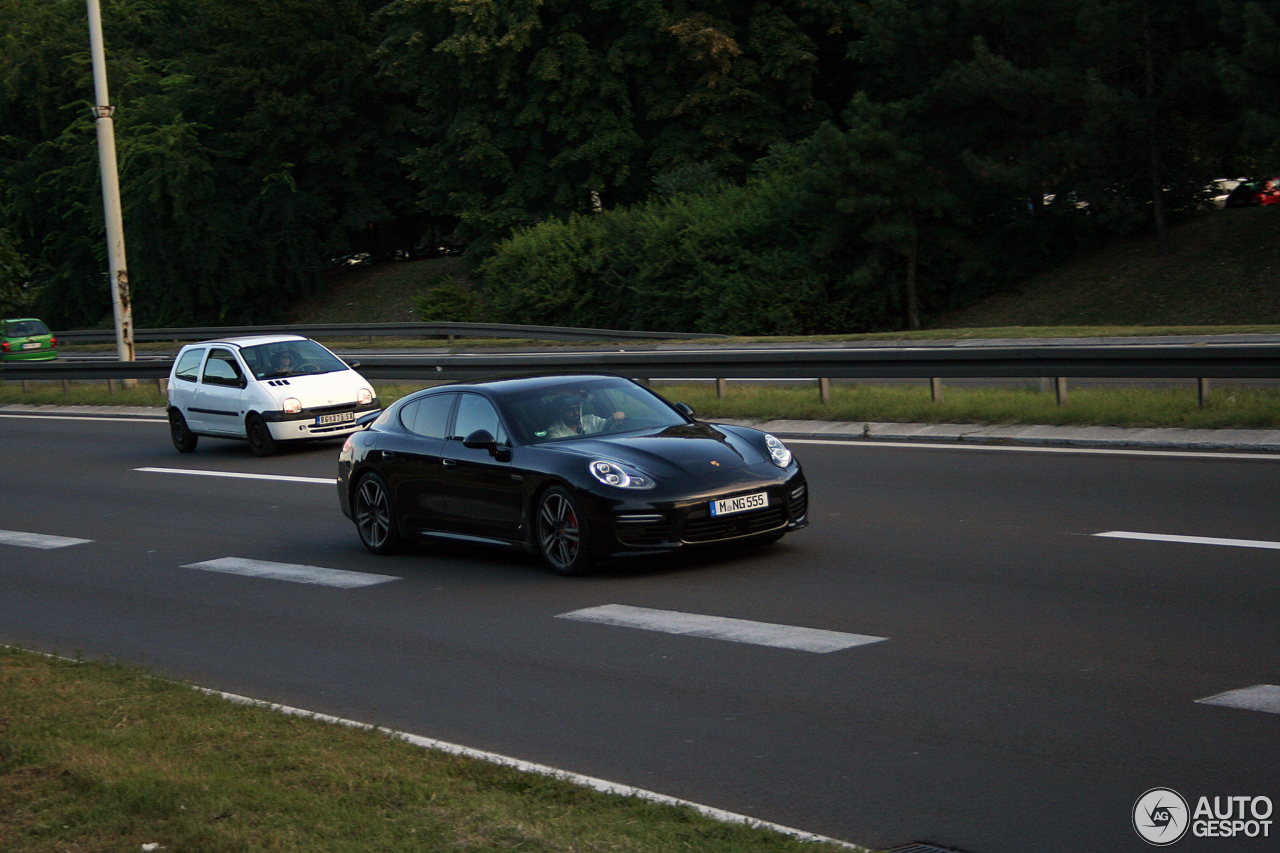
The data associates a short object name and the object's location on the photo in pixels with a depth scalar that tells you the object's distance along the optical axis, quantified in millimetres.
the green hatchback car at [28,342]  46688
